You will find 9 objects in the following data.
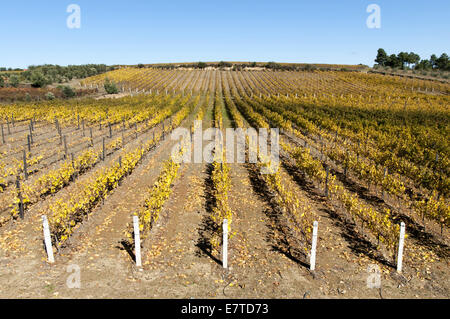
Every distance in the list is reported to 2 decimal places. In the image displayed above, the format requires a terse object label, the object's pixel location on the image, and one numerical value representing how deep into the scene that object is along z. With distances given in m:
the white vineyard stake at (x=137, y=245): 6.39
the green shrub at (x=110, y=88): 55.22
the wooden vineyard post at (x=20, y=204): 8.35
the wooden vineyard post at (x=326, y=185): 10.79
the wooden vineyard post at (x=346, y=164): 12.64
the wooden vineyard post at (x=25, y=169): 11.33
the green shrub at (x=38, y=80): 57.41
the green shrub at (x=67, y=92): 48.97
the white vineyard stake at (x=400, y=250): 6.29
